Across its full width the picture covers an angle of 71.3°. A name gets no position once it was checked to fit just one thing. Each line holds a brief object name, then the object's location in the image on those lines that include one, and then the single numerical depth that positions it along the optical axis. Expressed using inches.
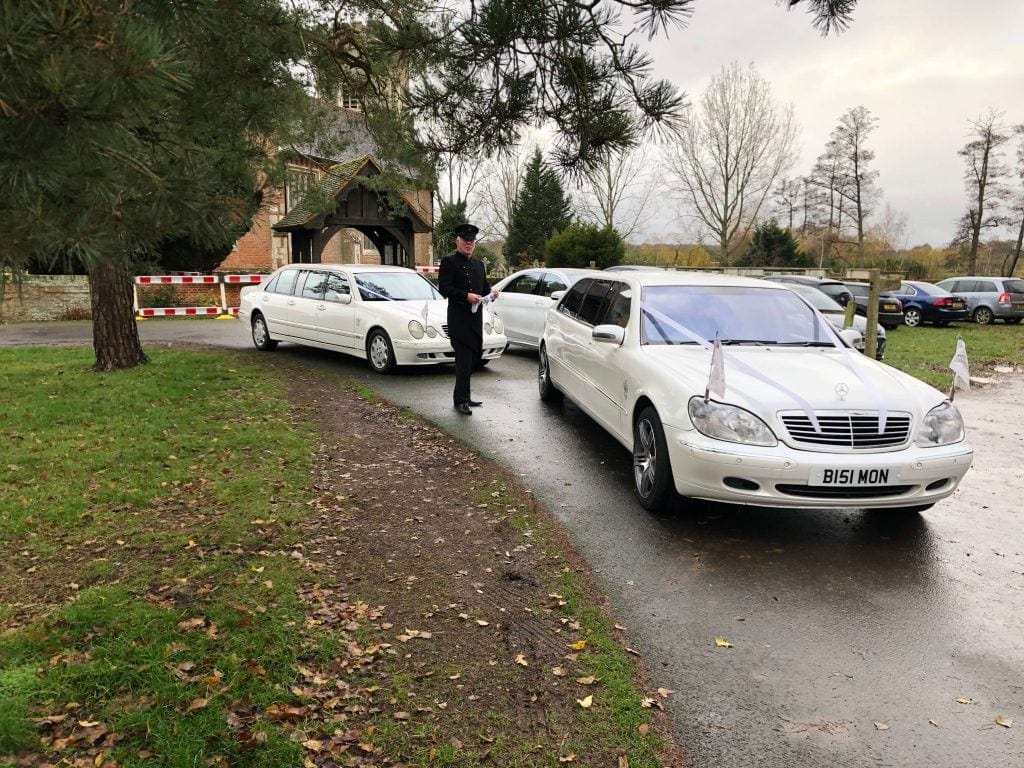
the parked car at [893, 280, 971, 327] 893.8
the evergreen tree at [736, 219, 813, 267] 1903.3
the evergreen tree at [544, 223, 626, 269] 1344.7
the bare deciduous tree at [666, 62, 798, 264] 1740.9
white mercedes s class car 173.5
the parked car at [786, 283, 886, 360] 546.0
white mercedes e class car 415.5
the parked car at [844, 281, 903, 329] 808.9
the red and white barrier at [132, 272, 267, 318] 777.6
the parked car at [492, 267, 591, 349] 491.2
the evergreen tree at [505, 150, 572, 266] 1738.4
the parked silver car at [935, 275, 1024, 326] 917.2
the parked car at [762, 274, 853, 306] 778.2
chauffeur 310.0
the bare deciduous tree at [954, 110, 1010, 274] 1626.5
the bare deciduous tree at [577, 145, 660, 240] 1786.0
